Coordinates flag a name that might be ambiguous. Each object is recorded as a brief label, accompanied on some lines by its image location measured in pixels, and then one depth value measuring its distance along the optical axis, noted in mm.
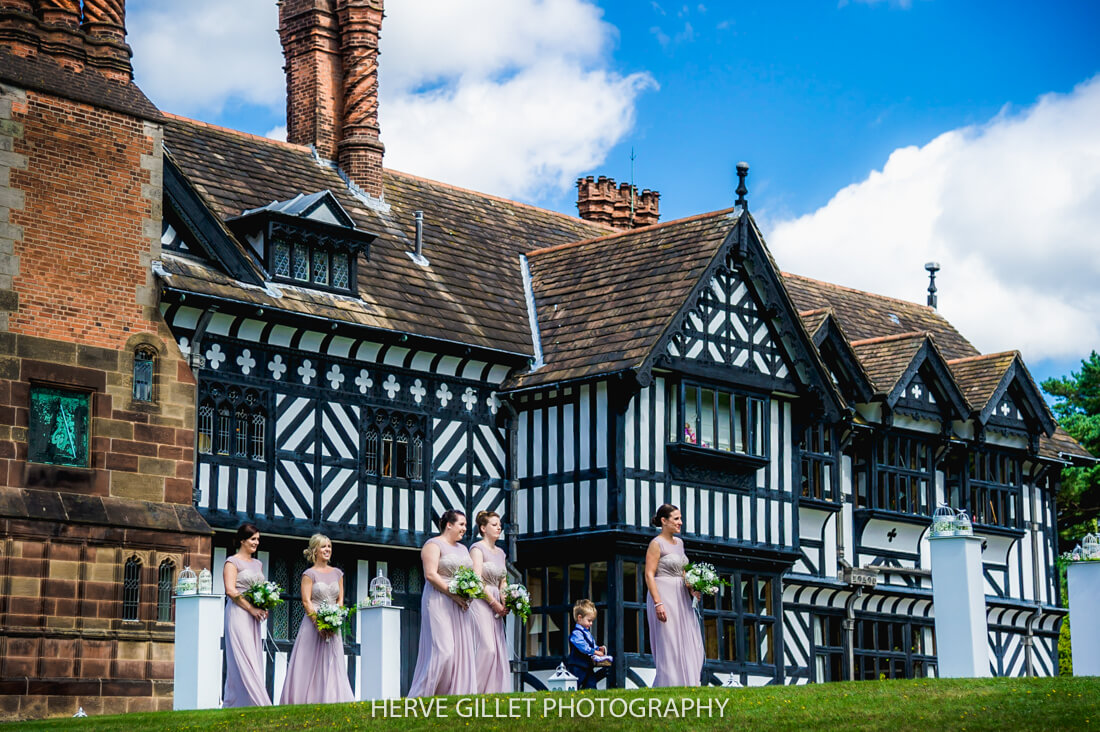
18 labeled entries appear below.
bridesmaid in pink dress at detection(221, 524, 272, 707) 18625
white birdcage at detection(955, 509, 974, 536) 21047
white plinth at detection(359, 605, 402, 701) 20375
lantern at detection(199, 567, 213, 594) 20875
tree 47500
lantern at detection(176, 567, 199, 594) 20797
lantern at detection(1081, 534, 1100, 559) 24016
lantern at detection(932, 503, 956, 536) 21234
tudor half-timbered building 25562
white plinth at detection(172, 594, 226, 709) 20016
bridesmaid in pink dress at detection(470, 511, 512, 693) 18188
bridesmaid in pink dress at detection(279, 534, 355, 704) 18781
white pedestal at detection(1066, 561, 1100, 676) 23609
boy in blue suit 19562
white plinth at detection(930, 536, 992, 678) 20531
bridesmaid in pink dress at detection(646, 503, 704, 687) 19188
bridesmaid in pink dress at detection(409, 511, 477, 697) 17906
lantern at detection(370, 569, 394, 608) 20781
